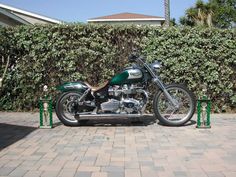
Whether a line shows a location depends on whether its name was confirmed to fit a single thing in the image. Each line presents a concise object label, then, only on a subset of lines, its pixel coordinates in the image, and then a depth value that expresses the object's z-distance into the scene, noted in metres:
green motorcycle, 7.65
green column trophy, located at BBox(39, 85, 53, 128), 7.64
